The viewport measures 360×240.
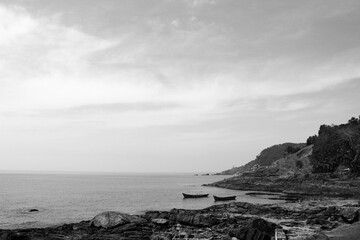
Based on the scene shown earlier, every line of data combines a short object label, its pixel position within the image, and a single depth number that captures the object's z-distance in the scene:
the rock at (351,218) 41.71
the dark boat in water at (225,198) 93.76
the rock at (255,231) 32.62
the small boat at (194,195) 108.12
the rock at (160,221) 42.28
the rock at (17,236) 34.62
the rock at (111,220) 40.41
